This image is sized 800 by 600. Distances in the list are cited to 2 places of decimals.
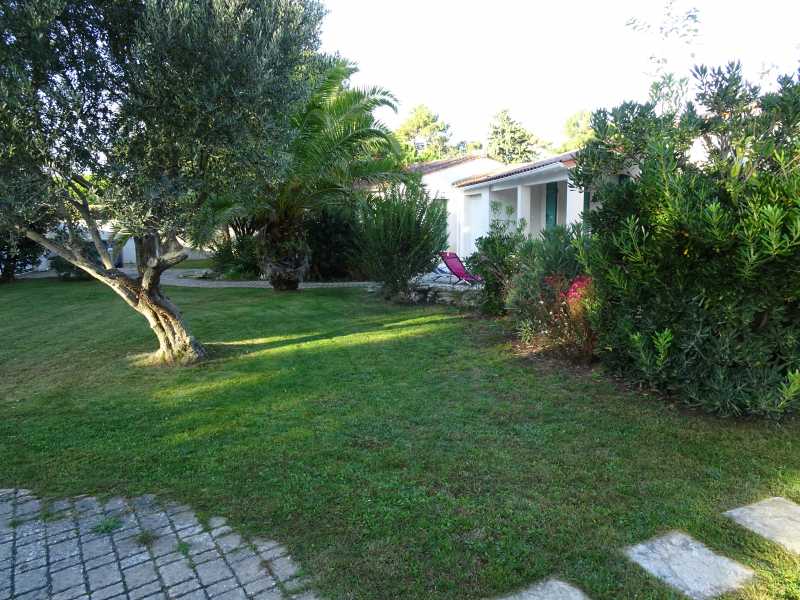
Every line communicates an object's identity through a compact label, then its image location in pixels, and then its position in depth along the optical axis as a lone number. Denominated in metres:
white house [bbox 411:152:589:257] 13.90
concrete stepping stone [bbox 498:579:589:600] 2.53
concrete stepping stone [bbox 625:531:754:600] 2.60
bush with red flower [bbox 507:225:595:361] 6.65
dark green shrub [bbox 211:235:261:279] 19.77
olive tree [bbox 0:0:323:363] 5.21
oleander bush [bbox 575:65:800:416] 3.88
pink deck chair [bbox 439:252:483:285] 12.50
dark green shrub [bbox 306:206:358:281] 18.11
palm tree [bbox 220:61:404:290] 13.19
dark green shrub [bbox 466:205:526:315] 9.70
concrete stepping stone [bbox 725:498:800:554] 3.00
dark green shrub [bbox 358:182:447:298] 12.06
